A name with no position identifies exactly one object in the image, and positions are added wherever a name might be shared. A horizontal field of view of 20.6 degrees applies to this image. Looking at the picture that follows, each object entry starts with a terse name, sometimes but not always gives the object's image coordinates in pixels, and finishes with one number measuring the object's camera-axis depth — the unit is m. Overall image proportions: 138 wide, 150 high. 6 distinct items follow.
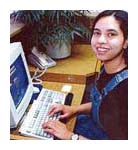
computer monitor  1.06
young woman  1.08
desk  1.13
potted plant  1.10
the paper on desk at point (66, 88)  1.15
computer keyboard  1.06
